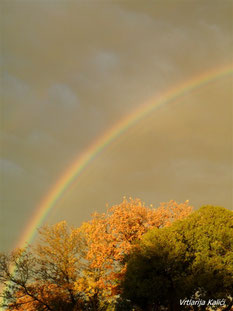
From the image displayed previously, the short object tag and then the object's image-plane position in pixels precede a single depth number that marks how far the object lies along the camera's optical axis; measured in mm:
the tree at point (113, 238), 40312
